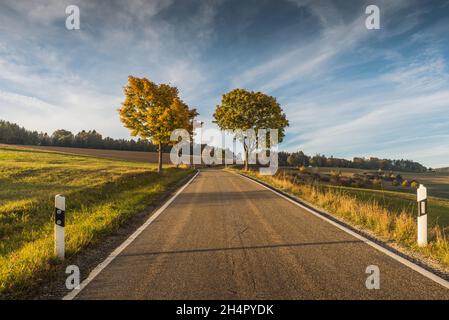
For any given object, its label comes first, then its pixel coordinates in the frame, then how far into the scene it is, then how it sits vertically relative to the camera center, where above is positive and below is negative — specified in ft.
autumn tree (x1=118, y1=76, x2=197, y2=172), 88.07 +16.21
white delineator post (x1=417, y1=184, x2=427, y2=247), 17.88 -3.60
